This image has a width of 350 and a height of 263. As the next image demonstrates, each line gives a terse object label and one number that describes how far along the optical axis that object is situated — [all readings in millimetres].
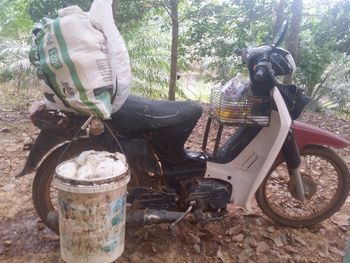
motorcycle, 2445
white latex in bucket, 1888
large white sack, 2029
